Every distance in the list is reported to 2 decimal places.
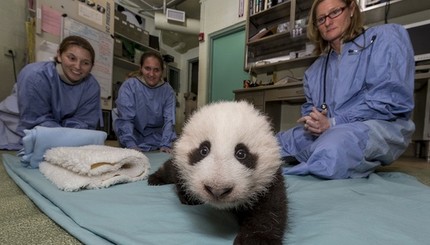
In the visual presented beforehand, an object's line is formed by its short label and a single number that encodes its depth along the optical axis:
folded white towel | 0.92
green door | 4.08
